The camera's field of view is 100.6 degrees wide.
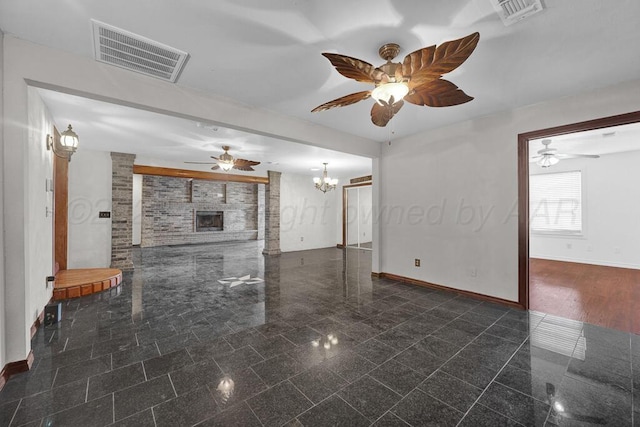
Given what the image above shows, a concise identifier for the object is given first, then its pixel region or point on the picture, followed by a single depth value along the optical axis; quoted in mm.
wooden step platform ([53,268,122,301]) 3654
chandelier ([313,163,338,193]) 7175
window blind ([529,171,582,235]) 6219
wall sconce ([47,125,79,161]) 3193
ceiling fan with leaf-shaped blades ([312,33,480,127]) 1608
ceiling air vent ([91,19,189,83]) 1947
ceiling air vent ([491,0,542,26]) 1649
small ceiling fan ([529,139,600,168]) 4508
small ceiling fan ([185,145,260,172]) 5117
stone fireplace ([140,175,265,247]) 9250
